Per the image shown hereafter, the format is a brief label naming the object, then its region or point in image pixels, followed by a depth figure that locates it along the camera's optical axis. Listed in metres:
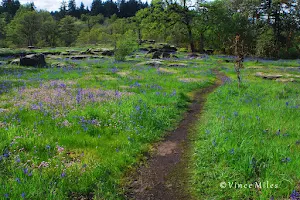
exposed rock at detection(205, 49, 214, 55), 58.88
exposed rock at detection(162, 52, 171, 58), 43.95
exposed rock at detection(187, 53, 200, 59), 46.63
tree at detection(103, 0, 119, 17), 163.00
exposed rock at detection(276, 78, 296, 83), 20.59
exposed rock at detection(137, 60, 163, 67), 31.66
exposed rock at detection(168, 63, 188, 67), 31.78
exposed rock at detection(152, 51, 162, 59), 43.83
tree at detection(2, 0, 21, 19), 126.46
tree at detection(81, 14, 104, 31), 117.44
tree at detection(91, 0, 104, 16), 163.04
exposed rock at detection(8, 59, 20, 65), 29.41
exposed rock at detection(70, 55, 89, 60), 40.70
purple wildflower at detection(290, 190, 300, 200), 4.60
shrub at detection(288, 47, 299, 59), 48.50
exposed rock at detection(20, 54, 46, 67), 28.30
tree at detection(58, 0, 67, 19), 138.25
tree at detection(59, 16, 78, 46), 88.42
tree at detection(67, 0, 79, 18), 156.75
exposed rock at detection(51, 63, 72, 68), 28.38
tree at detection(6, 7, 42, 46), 75.12
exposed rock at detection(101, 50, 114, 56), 49.68
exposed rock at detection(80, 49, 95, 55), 49.94
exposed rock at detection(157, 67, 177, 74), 24.88
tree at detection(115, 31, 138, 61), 36.03
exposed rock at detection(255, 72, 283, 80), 22.25
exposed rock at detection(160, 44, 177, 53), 56.88
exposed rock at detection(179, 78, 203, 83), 19.90
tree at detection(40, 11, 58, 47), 81.12
